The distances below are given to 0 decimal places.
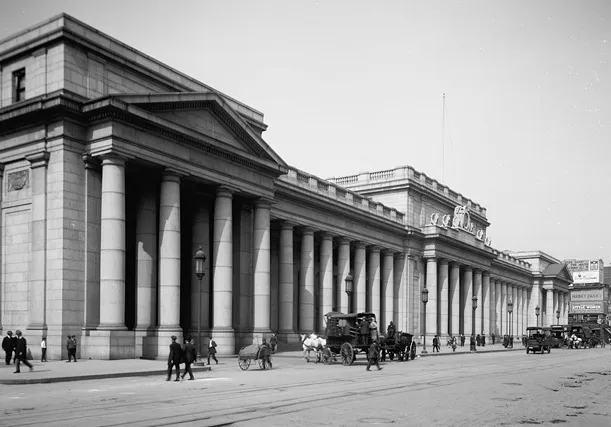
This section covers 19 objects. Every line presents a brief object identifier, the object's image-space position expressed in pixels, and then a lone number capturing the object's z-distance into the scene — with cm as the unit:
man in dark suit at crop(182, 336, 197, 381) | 2616
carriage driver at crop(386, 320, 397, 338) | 4355
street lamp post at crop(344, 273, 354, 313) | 4503
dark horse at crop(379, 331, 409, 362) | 4244
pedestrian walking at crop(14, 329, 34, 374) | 2619
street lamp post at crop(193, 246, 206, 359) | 3291
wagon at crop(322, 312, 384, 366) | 3853
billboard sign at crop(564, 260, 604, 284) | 19112
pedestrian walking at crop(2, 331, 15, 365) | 2808
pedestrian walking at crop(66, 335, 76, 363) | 3209
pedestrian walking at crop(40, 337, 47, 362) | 3258
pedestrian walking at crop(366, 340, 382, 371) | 3322
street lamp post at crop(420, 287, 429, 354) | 5591
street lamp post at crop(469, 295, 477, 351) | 6163
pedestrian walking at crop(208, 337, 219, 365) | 3512
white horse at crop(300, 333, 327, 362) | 3953
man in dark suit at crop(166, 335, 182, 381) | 2536
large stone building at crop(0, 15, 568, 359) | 3438
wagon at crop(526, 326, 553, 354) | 6145
